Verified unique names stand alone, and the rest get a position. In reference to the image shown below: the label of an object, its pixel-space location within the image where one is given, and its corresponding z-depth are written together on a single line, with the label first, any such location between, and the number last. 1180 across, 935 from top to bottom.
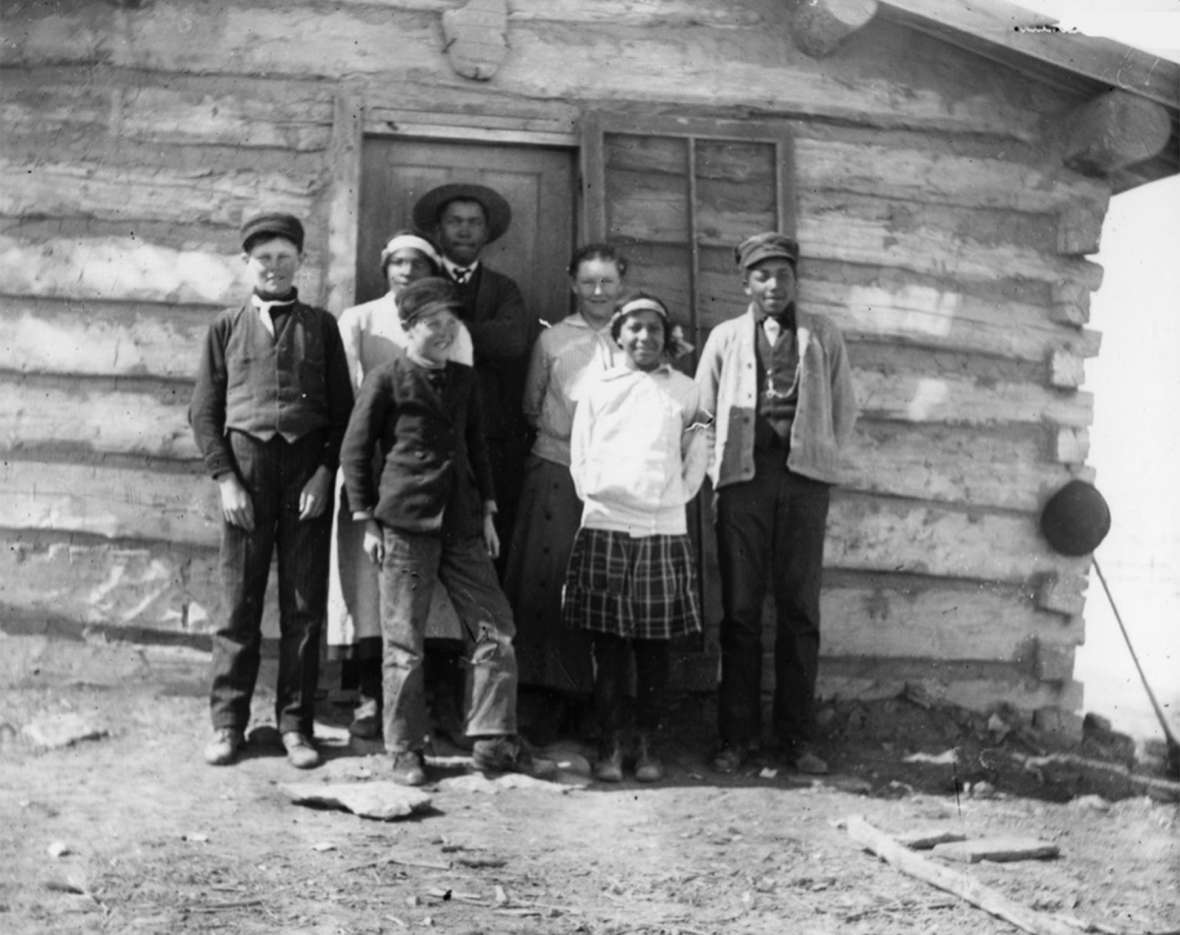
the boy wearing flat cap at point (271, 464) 5.18
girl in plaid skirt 5.39
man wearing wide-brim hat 5.70
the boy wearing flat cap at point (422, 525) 5.11
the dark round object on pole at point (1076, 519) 6.62
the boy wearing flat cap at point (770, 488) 5.63
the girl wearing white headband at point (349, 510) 5.44
